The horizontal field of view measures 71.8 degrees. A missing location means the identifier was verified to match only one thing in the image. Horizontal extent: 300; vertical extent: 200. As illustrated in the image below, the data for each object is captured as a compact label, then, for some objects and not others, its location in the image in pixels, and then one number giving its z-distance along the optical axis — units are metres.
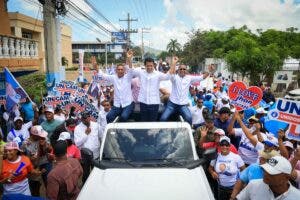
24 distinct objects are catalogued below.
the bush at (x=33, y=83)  9.81
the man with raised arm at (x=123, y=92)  4.10
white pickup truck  2.57
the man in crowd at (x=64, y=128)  4.13
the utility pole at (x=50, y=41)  7.67
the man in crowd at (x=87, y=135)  4.11
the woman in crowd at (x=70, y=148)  3.60
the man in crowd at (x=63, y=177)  2.51
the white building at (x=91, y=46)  70.63
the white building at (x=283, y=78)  19.46
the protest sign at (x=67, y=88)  6.38
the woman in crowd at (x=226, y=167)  3.27
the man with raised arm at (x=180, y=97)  4.26
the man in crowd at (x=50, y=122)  4.44
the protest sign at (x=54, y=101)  5.83
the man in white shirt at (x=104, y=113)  4.82
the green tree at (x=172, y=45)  56.50
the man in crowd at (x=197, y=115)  5.58
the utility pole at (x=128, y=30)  32.11
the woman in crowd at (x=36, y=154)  3.59
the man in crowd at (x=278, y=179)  1.88
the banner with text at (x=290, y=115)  3.09
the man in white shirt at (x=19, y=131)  4.35
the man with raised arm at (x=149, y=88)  3.97
